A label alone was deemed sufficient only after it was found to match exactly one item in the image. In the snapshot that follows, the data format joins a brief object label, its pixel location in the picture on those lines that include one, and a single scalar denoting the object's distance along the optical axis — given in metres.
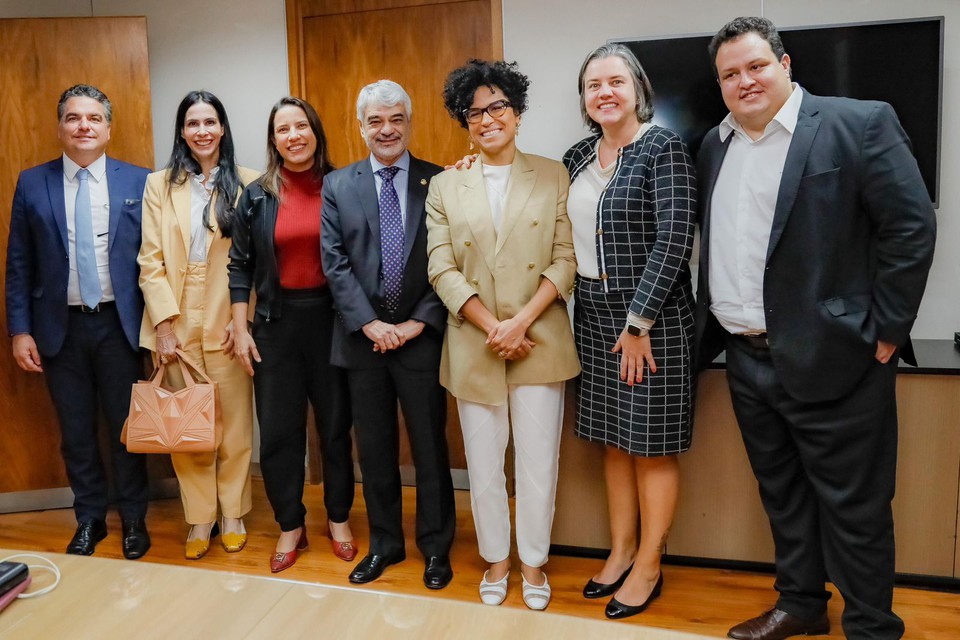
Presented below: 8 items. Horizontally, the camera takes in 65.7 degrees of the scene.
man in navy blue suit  2.64
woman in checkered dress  2.00
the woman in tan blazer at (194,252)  2.54
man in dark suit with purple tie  2.27
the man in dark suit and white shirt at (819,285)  1.75
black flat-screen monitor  2.44
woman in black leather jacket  2.41
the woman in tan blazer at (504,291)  2.12
